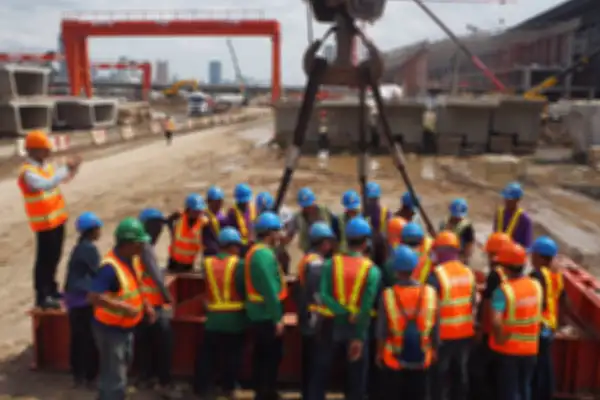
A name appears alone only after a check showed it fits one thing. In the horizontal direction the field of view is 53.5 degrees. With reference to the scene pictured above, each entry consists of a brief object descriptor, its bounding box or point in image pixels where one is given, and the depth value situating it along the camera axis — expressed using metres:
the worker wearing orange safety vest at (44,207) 5.81
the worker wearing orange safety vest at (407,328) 3.98
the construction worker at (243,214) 6.45
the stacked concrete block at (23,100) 26.52
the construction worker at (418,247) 4.53
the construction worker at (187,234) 6.31
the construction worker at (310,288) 4.40
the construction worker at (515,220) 6.30
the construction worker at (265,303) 4.48
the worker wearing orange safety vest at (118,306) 4.29
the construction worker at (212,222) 6.27
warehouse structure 50.19
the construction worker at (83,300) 4.74
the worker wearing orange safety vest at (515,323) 4.12
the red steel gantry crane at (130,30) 45.50
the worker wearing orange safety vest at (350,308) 4.19
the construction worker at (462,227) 5.91
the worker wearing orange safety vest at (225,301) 4.61
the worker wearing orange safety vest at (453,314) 4.22
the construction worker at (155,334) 4.70
